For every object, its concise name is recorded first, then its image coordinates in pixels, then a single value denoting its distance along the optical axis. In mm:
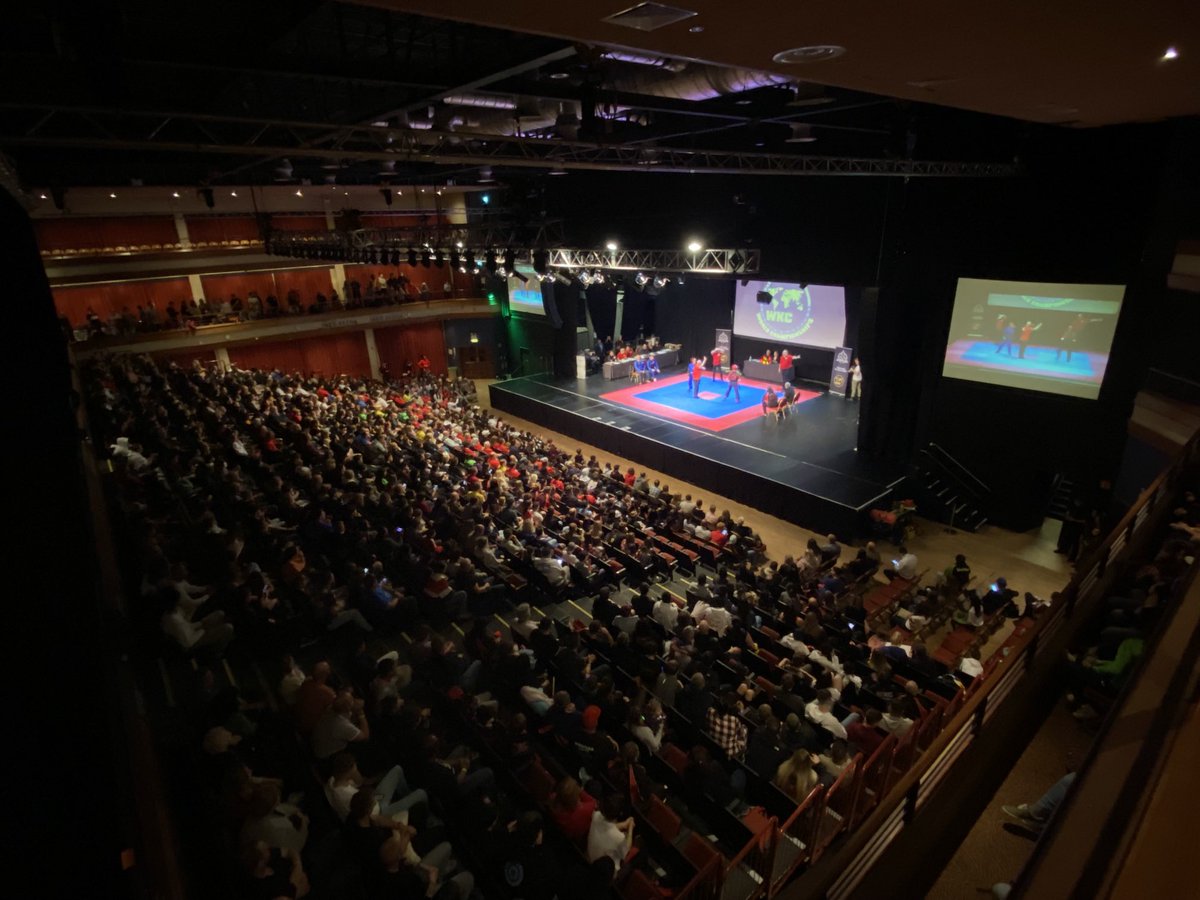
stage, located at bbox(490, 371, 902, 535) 12945
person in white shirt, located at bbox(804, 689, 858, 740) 6074
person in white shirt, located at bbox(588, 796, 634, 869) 4555
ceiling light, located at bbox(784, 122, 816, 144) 9655
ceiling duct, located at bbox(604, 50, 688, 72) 6498
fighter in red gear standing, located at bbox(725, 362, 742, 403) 18906
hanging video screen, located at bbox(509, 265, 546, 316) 22781
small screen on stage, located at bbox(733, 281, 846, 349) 19109
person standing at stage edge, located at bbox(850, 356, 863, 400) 18500
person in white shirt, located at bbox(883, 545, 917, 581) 10523
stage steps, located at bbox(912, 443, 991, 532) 12766
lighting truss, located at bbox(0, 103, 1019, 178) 6426
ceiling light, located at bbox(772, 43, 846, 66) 2996
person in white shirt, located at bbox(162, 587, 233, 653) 5691
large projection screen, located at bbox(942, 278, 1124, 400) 10883
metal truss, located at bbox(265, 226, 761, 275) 14734
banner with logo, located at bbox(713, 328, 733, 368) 21469
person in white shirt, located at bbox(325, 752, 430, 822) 4582
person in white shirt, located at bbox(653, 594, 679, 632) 8031
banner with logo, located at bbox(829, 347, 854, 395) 18797
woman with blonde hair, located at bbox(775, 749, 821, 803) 5367
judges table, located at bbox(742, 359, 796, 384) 20109
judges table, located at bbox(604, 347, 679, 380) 21484
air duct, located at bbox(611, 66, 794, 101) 6328
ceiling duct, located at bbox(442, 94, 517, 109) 7874
